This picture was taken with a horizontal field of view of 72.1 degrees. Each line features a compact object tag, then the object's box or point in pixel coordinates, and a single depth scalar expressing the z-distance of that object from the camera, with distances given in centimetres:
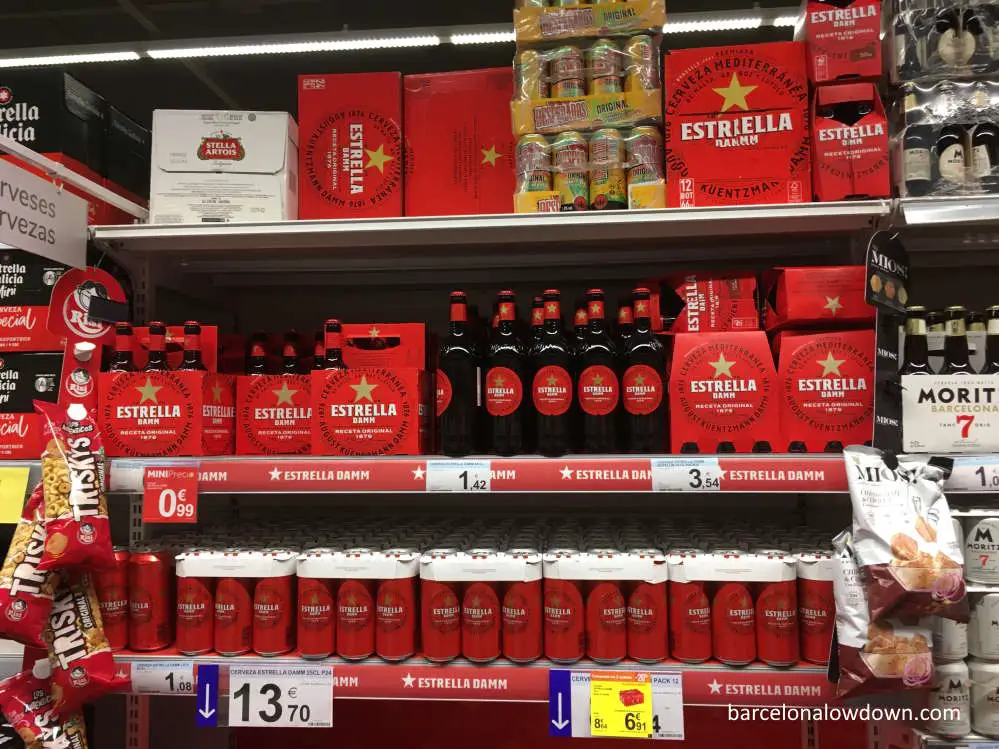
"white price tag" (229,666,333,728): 166
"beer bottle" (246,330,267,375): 199
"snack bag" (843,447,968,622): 146
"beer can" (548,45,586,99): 188
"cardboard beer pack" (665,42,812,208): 182
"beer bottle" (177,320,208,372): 184
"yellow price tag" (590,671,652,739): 158
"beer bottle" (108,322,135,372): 185
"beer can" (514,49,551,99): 191
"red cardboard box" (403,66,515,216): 200
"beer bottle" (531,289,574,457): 177
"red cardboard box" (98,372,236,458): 182
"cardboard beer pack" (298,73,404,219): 201
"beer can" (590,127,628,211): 183
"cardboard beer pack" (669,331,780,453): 174
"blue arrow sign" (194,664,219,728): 167
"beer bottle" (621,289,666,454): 178
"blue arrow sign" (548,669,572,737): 160
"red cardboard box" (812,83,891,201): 172
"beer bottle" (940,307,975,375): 169
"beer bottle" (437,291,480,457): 183
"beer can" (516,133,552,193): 185
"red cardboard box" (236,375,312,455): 188
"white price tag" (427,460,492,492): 166
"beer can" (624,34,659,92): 186
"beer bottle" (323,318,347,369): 181
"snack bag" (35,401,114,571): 164
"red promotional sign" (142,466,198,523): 173
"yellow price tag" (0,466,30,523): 173
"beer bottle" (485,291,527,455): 179
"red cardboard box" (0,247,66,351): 188
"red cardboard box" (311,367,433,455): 181
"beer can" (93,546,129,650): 177
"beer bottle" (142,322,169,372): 184
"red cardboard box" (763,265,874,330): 175
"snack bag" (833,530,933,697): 148
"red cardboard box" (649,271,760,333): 185
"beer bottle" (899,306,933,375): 170
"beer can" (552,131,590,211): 184
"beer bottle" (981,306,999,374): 166
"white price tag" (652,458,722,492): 161
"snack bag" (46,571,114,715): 166
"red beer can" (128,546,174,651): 177
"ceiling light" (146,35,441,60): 464
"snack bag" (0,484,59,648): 160
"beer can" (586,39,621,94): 187
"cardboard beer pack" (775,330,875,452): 171
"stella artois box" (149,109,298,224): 197
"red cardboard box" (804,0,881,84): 176
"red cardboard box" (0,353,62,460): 186
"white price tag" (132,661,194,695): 170
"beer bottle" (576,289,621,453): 178
